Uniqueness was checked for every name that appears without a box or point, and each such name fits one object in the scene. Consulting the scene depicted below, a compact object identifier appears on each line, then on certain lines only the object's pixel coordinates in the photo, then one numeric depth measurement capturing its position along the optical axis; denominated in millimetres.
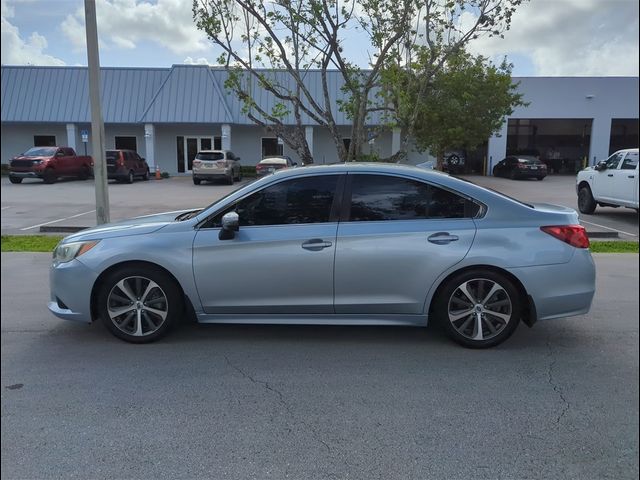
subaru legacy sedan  4387
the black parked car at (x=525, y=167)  27395
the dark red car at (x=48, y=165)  24875
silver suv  25312
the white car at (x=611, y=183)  12234
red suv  25953
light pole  8508
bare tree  8477
